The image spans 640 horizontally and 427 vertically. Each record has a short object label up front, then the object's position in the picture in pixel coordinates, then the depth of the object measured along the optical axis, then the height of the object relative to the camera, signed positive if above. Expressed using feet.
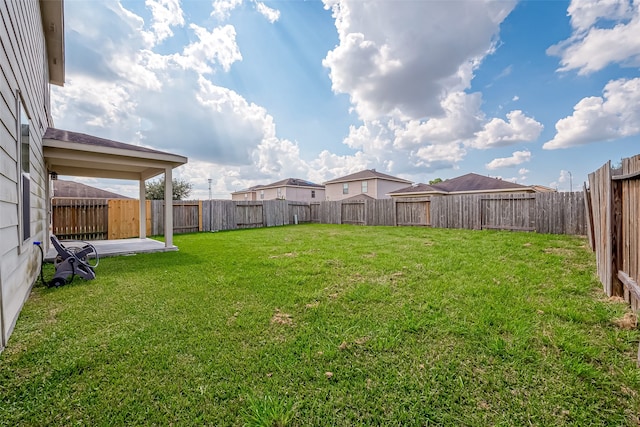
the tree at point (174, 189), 86.74 +10.56
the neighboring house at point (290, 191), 106.83 +11.57
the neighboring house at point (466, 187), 64.49 +7.31
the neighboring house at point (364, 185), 86.38 +10.85
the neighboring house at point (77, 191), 51.40 +6.29
